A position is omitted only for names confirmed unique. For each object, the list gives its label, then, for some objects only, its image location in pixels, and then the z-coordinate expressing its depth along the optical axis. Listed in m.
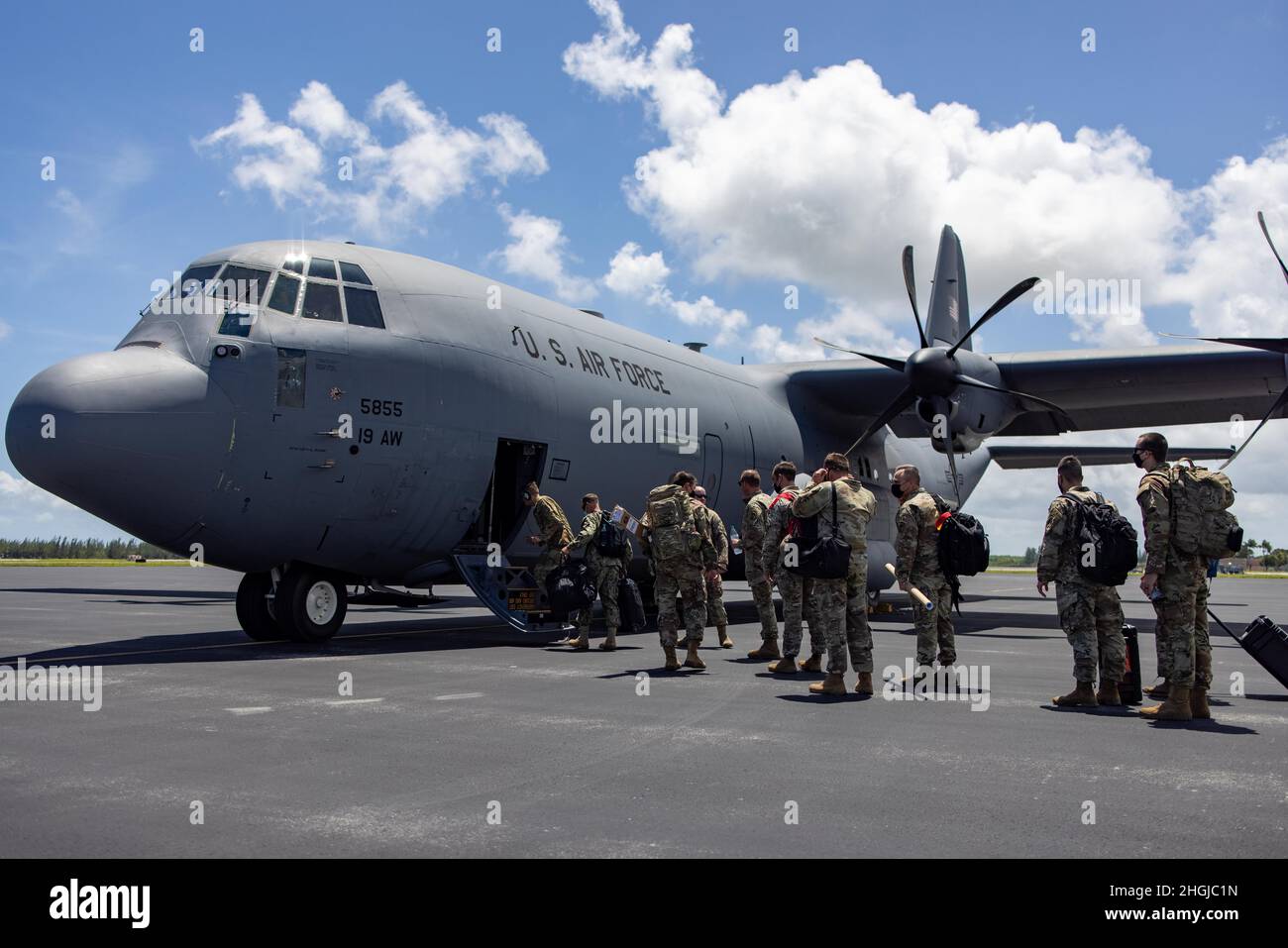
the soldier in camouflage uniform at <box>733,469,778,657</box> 11.91
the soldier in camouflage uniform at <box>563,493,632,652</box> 12.16
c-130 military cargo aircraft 9.98
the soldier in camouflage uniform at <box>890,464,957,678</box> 9.15
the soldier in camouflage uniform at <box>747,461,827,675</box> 10.02
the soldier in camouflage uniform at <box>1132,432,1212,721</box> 7.64
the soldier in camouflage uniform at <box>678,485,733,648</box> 12.80
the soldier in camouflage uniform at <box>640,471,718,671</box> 10.27
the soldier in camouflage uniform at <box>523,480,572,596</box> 12.67
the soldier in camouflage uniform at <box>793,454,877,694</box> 8.64
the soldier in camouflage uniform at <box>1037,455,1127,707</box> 8.23
